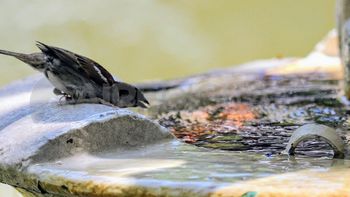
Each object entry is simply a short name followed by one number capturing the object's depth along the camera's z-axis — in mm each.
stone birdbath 3926
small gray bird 5512
